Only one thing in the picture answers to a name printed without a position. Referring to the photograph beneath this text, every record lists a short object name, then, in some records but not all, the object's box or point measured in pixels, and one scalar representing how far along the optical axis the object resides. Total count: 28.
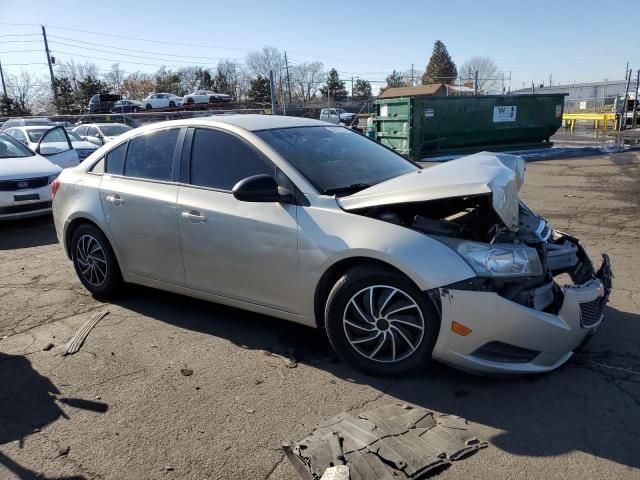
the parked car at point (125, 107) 35.68
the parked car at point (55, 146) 11.24
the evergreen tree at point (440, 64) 92.04
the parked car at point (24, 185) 8.38
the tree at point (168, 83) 64.50
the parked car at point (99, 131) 18.59
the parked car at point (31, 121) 23.58
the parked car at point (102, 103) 37.72
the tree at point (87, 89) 53.78
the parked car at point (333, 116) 30.66
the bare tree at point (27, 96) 55.53
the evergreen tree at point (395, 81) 73.18
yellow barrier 26.28
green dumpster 15.67
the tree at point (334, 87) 62.08
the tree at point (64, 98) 49.72
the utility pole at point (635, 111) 23.88
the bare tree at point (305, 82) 65.71
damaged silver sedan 3.07
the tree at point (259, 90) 47.62
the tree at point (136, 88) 66.31
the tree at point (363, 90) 64.47
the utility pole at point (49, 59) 48.31
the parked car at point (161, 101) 40.47
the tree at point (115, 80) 64.75
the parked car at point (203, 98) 39.59
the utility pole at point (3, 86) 52.58
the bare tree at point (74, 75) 56.69
